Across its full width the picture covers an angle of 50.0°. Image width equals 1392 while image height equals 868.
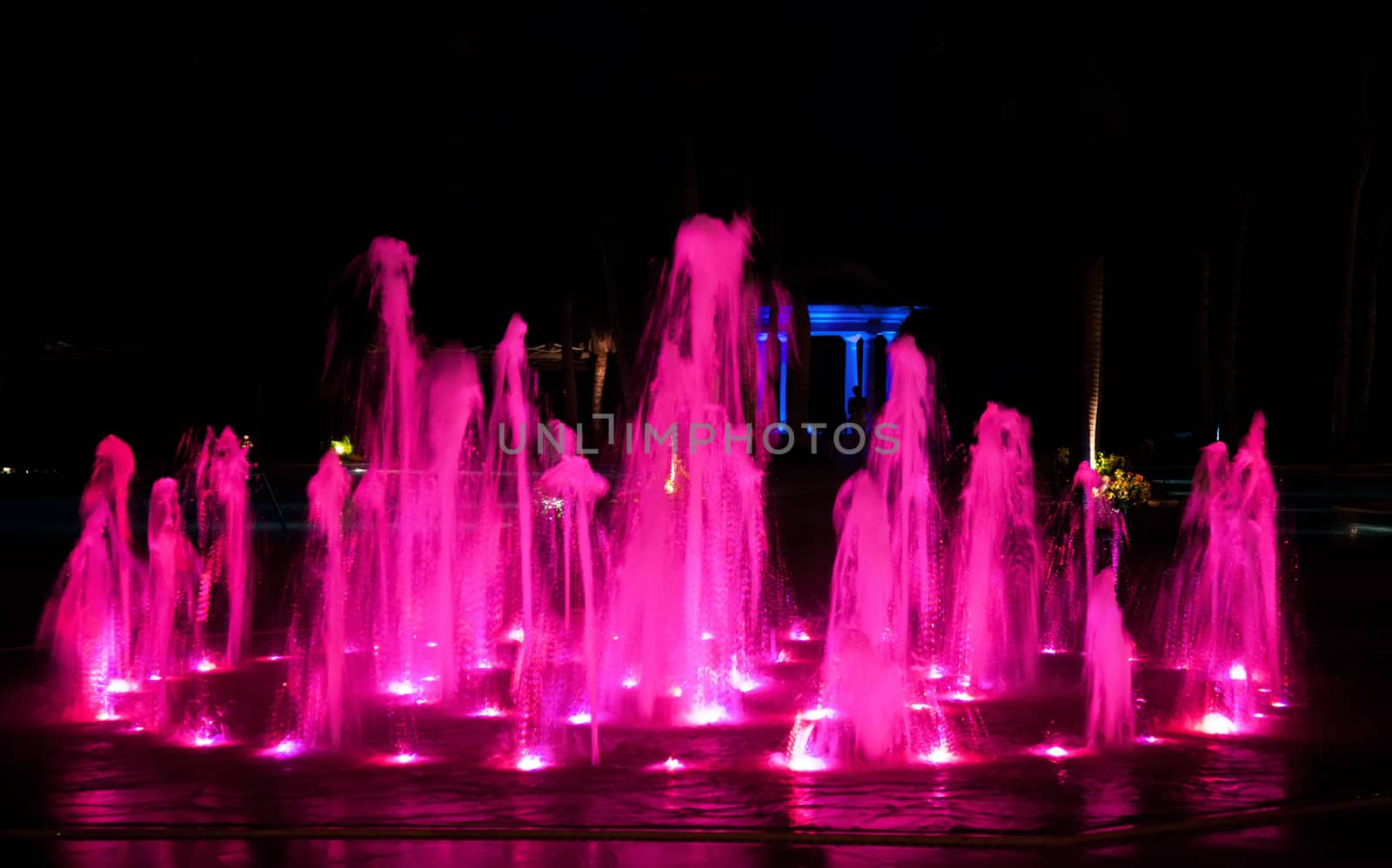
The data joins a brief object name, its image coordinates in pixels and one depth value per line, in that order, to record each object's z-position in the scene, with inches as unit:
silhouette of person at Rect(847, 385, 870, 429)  1531.7
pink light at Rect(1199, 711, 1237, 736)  350.3
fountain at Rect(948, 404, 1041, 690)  453.7
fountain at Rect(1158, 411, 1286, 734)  390.0
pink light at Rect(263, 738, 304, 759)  325.7
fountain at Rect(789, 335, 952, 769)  326.6
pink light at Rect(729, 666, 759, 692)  416.5
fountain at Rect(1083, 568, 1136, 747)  343.9
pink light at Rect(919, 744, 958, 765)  318.7
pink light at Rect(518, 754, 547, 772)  313.0
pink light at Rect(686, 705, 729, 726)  368.2
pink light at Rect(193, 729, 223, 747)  338.0
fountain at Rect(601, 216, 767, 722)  413.1
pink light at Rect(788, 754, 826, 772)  312.3
